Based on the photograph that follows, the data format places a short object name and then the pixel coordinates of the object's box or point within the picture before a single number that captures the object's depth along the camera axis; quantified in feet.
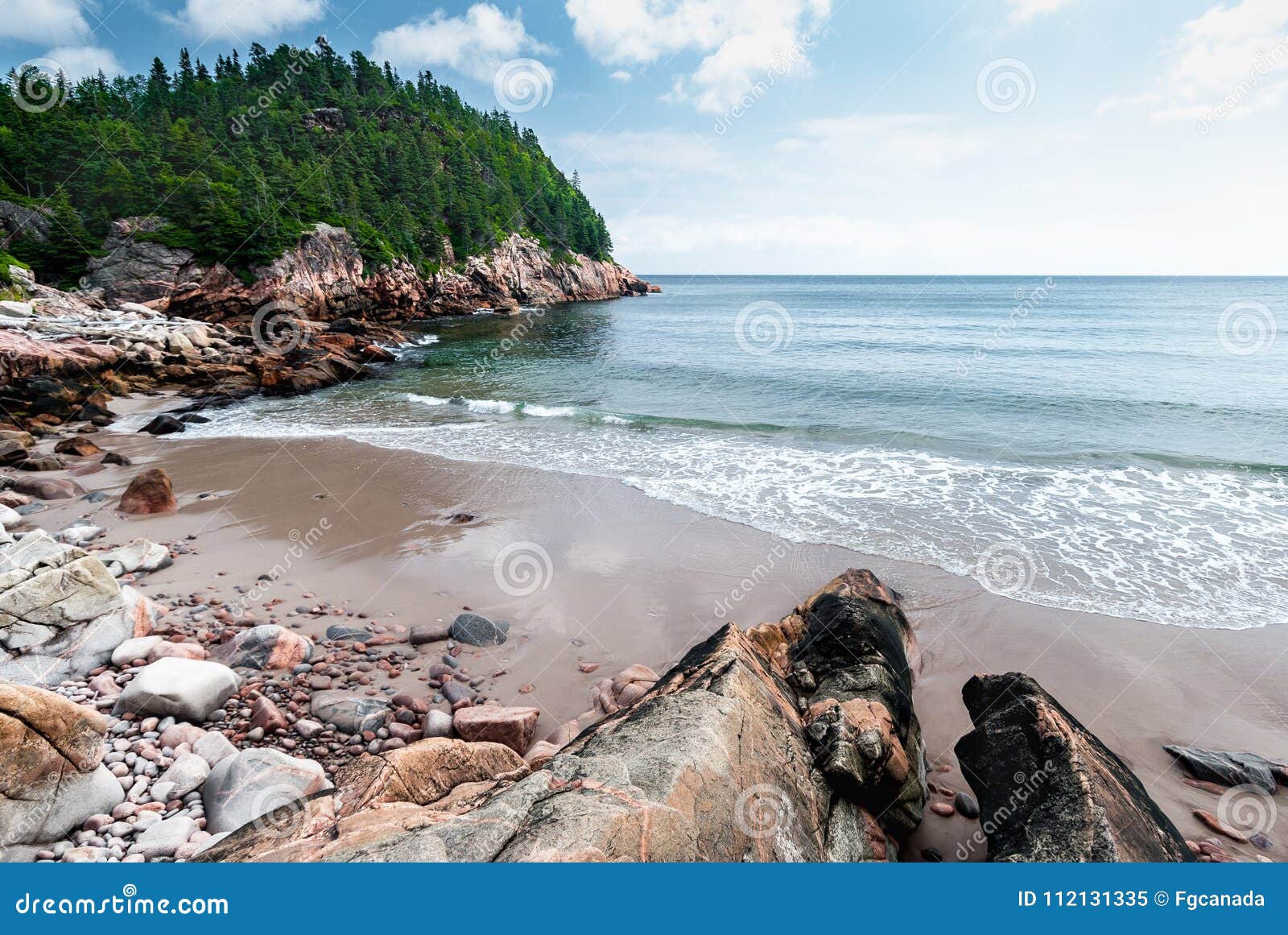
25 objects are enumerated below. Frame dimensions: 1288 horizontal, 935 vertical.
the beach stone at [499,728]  17.51
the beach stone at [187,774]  14.40
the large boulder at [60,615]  18.43
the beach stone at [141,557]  26.55
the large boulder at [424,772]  12.75
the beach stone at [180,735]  15.93
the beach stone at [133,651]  19.29
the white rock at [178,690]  16.65
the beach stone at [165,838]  12.70
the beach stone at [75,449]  46.26
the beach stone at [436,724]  17.71
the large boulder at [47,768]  12.09
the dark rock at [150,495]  34.32
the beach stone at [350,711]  17.69
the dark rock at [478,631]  23.02
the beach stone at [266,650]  20.29
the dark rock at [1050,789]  11.83
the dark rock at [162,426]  55.01
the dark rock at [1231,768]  16.72
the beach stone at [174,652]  19.67
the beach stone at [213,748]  15.44
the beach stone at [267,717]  17.22
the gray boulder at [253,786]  13.58
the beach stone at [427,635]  22.85
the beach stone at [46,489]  36.58
